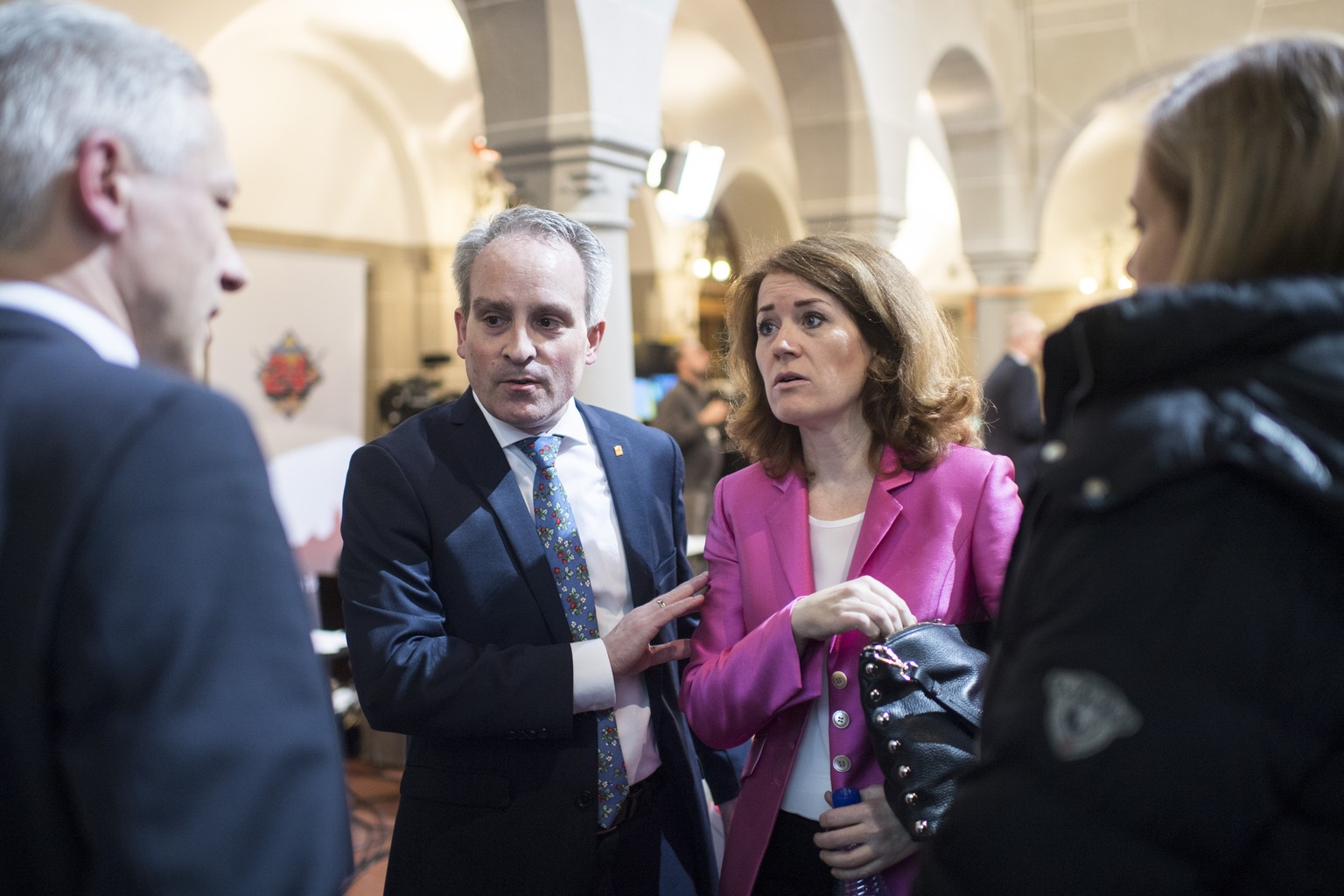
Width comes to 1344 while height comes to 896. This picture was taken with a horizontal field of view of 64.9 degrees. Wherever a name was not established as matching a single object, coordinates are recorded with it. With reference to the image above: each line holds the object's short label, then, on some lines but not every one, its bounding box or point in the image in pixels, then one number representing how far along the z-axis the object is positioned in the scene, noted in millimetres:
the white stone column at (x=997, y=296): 8562
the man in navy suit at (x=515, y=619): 1589
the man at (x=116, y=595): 698
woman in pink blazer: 1520
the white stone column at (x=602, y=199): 3607
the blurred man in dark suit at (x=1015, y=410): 6316
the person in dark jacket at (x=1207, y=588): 742
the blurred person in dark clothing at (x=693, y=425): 6906
